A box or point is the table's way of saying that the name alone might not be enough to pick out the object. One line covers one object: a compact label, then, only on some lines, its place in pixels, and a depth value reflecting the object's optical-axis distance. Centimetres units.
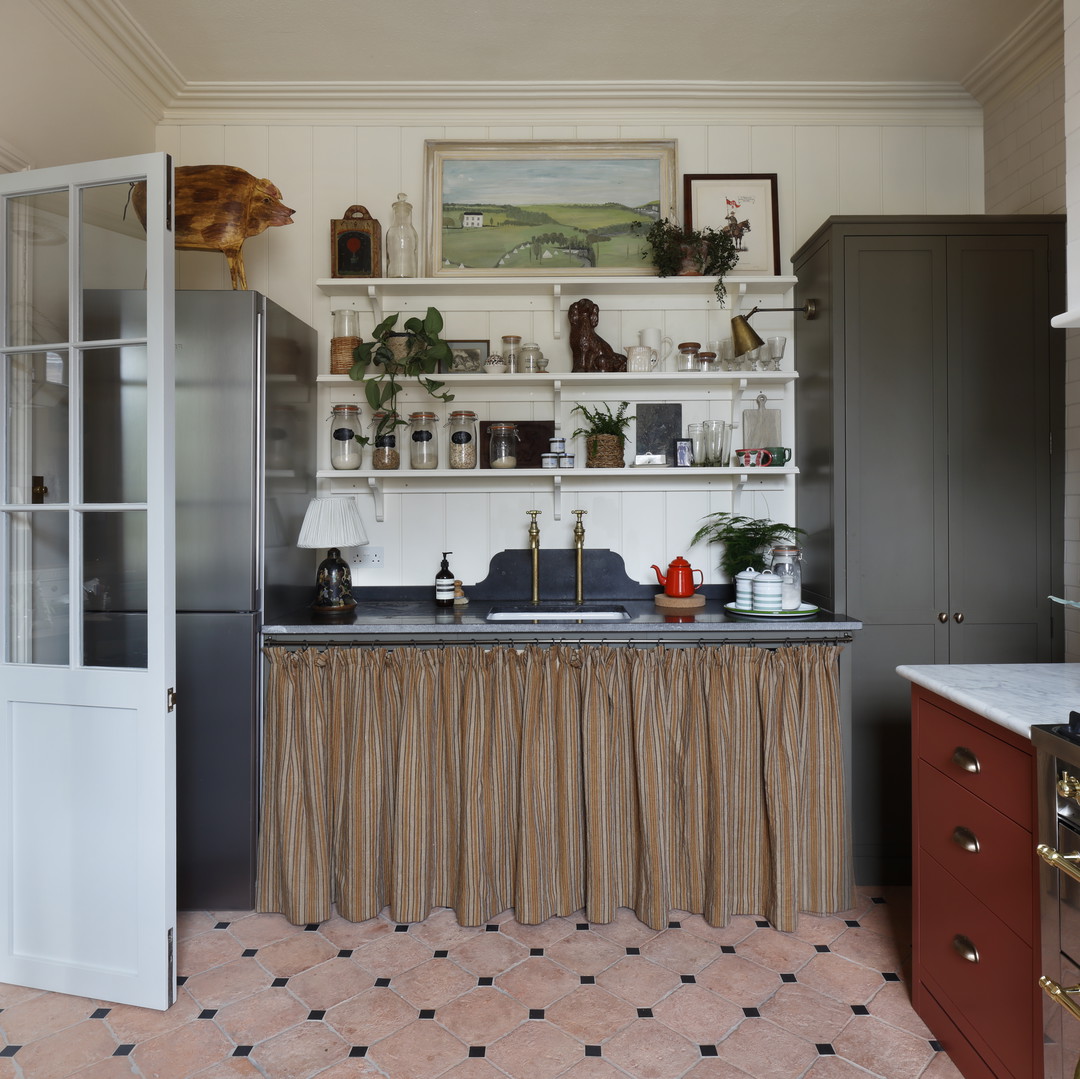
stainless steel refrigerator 251
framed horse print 318
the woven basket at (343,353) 302
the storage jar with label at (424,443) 300
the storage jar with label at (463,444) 300
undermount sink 269
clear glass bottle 305
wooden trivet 286
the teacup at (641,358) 303
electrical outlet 320
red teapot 292
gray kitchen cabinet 273
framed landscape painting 317
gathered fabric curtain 247
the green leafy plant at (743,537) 294
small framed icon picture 302
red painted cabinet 152
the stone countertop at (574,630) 250
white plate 264
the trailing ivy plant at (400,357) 287
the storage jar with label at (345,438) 298
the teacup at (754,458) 300
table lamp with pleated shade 274
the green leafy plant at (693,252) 301
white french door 204
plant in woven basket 301
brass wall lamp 292
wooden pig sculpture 260
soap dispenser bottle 296
